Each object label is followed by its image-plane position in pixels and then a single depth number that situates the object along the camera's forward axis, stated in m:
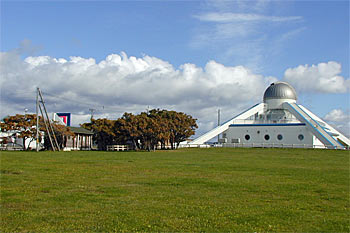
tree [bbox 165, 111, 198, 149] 60.66
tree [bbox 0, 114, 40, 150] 48.00
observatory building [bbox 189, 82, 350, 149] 65.56
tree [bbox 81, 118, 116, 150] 58.22
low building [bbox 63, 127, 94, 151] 58.66
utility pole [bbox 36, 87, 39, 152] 46.69
